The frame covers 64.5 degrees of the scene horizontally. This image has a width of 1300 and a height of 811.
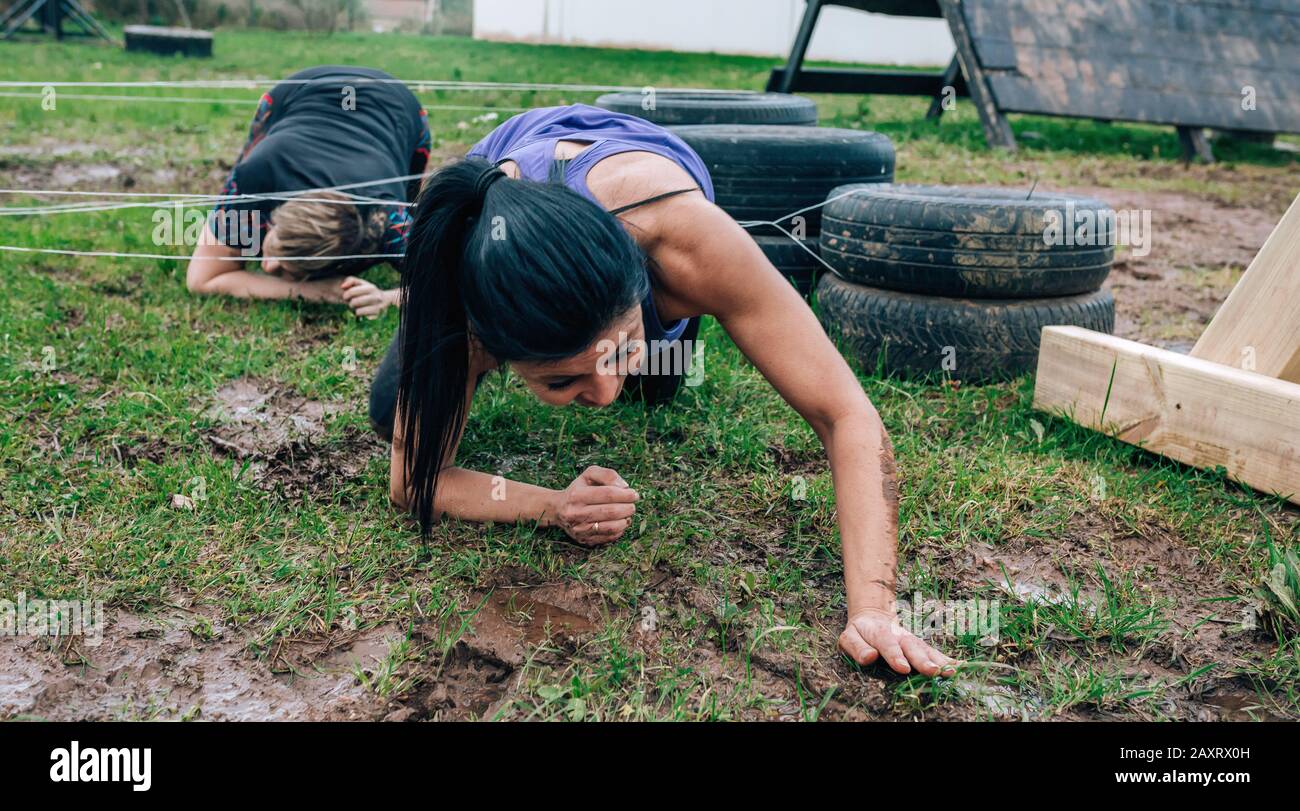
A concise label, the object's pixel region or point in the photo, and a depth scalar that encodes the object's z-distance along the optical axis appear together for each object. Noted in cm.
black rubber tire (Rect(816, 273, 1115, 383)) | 318
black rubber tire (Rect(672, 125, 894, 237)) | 377
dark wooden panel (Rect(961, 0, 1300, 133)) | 760
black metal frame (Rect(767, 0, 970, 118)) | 870
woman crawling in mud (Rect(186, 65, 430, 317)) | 371
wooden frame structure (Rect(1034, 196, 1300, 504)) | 250
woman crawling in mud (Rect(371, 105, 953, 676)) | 174
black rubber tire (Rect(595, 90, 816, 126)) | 452
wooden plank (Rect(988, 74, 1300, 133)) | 750
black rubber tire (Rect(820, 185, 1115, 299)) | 308
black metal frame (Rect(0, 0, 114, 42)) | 1521
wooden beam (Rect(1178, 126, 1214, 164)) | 795
